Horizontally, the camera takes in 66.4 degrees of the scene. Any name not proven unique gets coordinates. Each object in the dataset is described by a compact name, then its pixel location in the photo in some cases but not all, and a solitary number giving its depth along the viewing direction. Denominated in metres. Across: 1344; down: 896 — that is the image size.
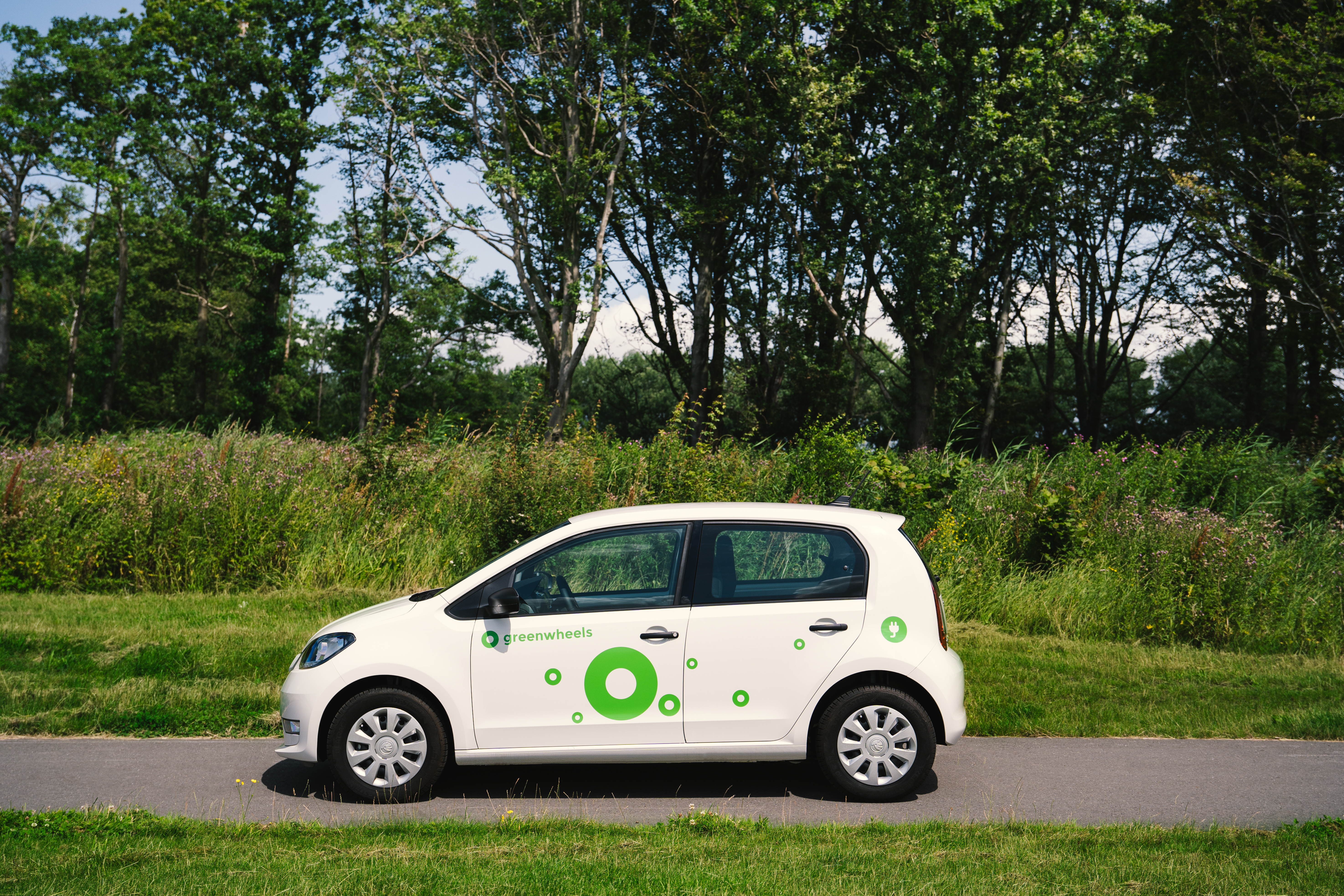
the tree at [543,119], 28.64
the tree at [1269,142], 22.83
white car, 6.07
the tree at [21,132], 41.66
